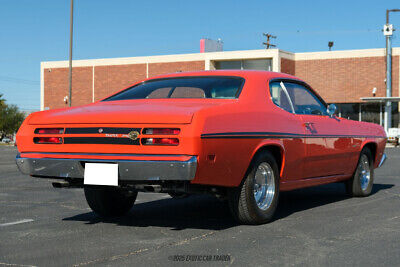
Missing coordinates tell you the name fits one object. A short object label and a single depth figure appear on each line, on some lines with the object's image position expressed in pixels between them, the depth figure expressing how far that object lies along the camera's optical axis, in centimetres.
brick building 4066
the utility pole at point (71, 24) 2806
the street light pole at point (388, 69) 3862
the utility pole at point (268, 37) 6303
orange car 482
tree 8731
